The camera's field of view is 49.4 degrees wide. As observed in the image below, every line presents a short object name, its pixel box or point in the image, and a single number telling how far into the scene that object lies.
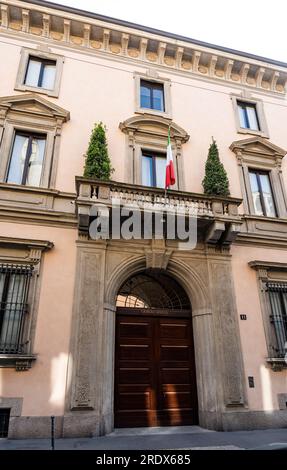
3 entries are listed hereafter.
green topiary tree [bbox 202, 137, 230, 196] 9.48
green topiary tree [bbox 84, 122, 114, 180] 8.65
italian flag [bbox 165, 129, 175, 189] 8.62
